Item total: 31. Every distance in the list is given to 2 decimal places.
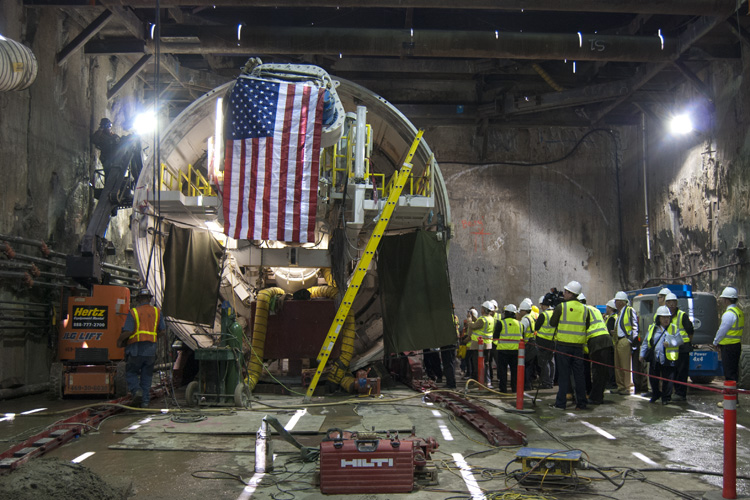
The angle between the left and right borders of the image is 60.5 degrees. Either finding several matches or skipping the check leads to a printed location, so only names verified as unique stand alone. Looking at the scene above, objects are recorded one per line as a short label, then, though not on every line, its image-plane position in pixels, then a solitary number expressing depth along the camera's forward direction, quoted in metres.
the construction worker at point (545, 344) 8.89
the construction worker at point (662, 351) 8.75
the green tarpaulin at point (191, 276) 10.47
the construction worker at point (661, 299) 9.85
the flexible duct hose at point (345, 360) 10.12
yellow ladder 9.47
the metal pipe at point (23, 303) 9.20
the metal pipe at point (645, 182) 15.52
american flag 8.62
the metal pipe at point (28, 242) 9.30
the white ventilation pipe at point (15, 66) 7.80
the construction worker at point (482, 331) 11.34
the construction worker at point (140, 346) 8.55
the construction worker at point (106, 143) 11.76
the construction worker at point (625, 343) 9.88
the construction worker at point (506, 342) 10.23
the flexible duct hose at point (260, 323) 10.64
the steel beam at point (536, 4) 10.83
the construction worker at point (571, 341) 8.38
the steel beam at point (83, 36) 11.26
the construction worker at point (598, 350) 8.81
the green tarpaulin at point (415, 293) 10.77
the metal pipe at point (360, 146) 9.55
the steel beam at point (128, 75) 13.19
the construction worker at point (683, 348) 8.82
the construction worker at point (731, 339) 9.03
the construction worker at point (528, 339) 10.69
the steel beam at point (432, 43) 12.38
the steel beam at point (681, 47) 11.36
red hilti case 4.53
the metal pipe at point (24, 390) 9.28
